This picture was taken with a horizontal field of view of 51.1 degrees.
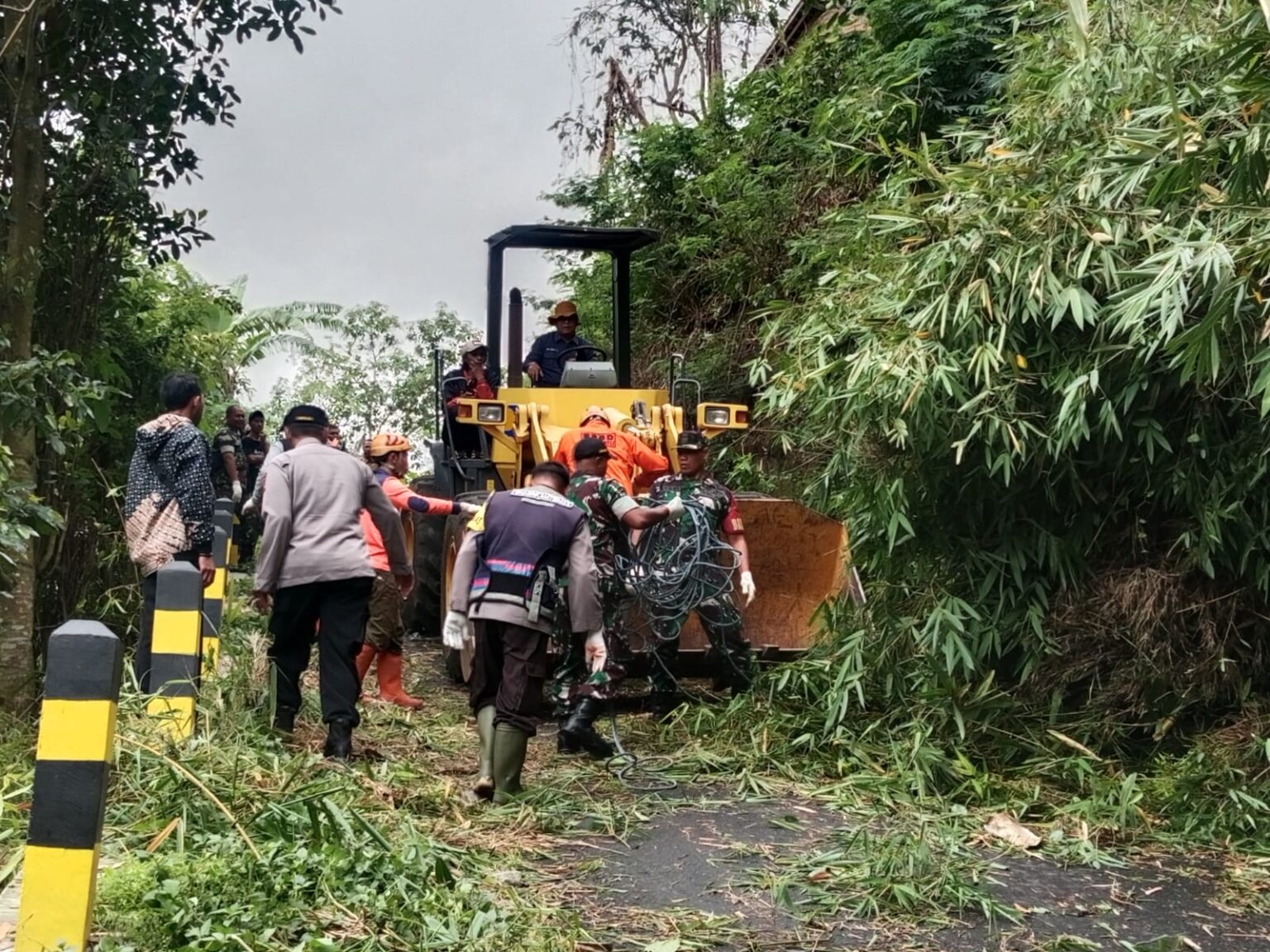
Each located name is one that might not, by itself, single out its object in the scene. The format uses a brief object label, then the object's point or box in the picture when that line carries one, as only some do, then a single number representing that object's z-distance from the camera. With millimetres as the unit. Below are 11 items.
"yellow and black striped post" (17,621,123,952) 2980
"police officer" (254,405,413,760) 5777
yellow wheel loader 7949
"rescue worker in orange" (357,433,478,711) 7199
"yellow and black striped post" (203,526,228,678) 6215
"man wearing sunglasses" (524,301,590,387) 9633
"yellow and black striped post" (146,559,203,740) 5082
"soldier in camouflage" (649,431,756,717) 7258
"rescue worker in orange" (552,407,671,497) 7781
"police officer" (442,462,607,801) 5559
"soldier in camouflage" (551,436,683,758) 6430
